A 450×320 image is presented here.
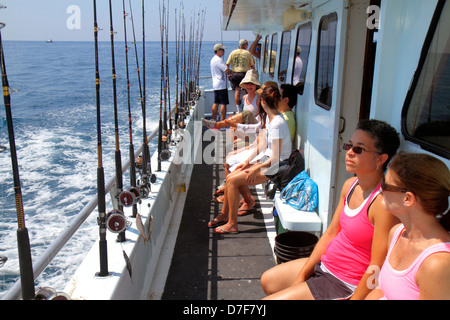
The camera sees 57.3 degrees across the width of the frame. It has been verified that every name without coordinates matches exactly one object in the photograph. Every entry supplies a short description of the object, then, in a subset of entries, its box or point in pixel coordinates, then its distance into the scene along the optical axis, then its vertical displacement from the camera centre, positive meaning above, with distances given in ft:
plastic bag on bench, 11.30 -3.63
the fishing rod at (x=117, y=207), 7.73 -2.87
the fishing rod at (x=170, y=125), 17.11 -2.95
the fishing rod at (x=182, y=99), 20.41 -2.31
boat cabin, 6.03 -0.25
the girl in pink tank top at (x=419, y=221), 4.52 -1.87
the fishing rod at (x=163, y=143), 14.17 -2.98
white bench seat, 10.47 -4.01
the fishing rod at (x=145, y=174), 10.94 -3.13
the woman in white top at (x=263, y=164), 12.47 -3.19
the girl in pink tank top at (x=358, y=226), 6.34 -2.56
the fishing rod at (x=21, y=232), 5.30 -2.25
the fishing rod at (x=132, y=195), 8.96 -2.97
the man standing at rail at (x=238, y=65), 26.23 -0.34
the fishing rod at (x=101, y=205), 7.27 -2.62
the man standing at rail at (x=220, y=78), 26.89 -1.19
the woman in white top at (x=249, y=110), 16.72 -2.09
